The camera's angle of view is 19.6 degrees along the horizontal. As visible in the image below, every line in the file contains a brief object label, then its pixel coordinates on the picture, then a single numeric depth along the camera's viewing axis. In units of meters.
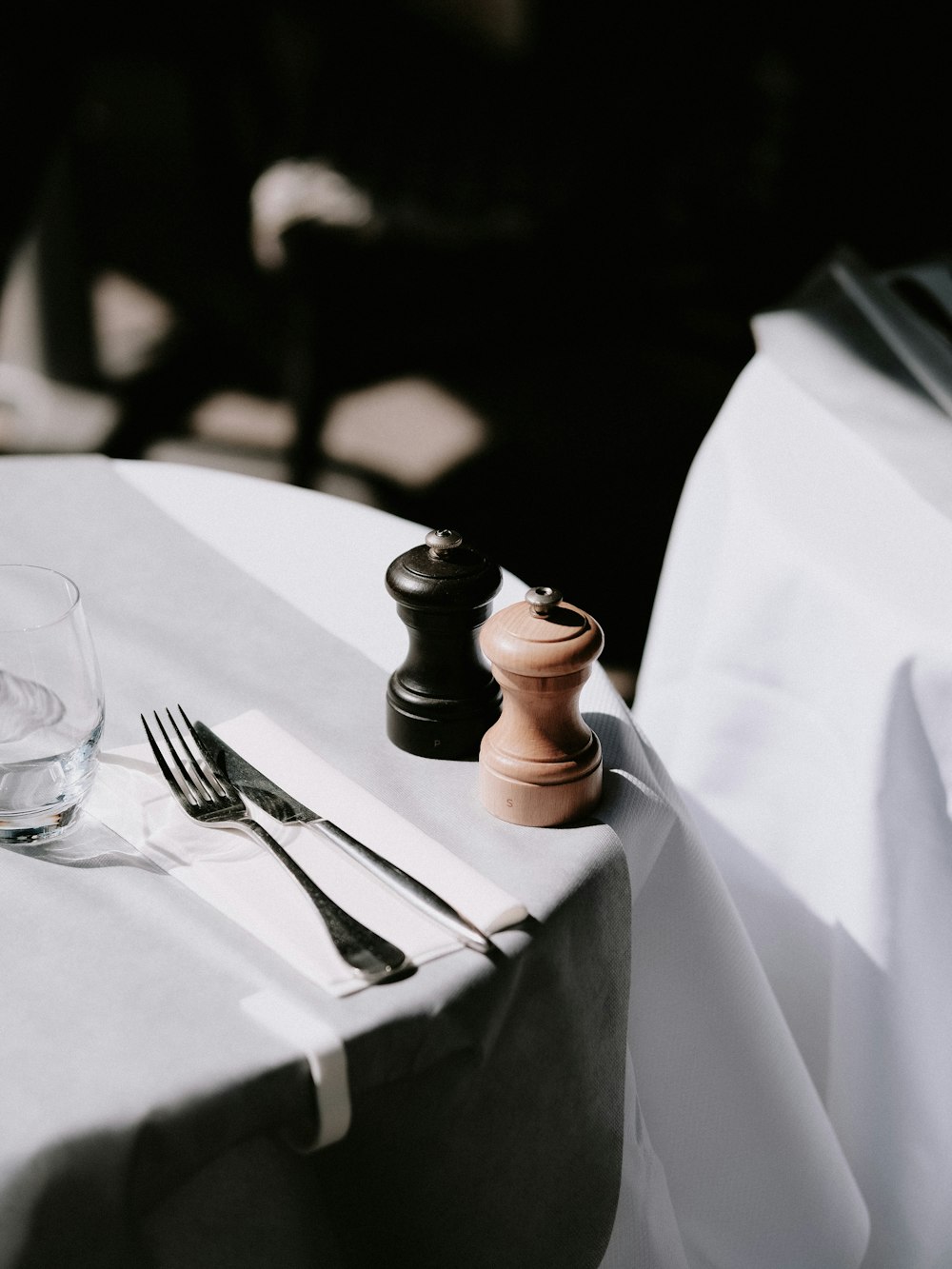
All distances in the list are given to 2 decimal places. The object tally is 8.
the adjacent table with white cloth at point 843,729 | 1.32
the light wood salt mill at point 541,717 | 1.13
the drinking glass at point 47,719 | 1.11
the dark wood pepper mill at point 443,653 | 1.17
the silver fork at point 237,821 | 1.07
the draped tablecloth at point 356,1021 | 1.03
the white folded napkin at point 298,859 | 1.08
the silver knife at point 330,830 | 1.08
